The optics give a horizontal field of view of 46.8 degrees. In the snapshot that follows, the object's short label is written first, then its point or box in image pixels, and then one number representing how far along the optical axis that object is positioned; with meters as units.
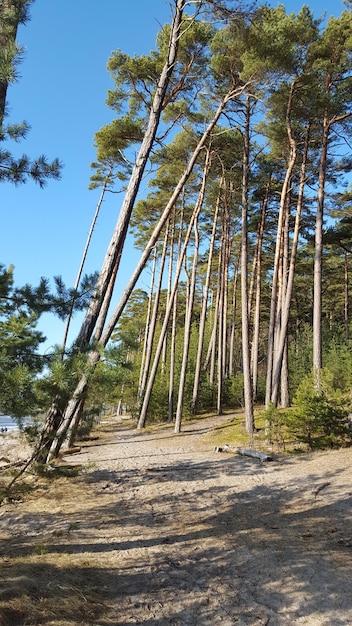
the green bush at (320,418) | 9.40
